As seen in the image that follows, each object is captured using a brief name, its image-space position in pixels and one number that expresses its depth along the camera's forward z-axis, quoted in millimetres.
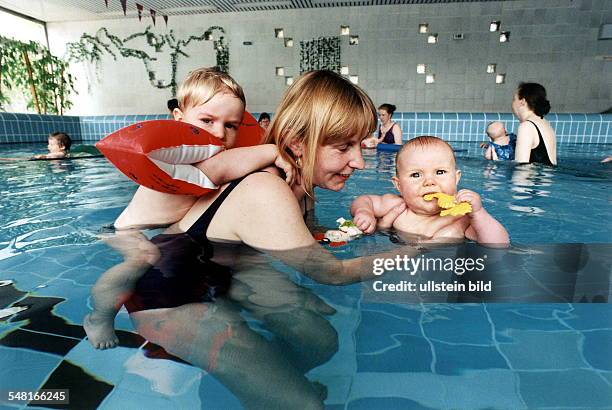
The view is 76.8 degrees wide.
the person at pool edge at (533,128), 4402
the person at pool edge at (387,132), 7085
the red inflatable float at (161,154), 1352
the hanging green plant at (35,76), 9812
